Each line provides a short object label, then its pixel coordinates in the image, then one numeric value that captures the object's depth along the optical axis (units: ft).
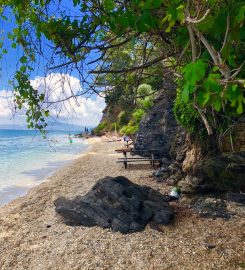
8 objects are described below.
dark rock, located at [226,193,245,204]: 23.44
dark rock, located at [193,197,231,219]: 22.22
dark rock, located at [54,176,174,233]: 21.89
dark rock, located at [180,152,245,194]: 23.86
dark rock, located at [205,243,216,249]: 18.07
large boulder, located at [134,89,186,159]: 50.62
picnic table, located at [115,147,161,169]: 49.55
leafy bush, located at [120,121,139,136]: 99.27
